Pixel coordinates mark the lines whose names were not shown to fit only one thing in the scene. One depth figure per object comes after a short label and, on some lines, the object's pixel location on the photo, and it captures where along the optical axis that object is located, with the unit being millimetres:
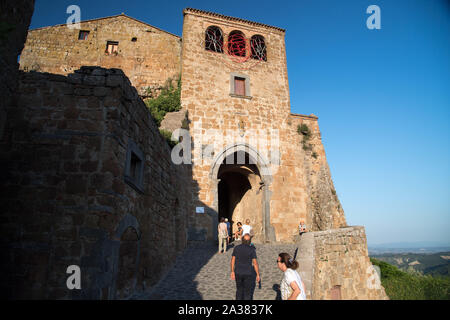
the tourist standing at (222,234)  10539
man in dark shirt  4895
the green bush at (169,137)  11205
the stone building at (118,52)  15560
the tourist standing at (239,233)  12556
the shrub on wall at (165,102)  13679
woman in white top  3900
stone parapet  6465
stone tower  14258
